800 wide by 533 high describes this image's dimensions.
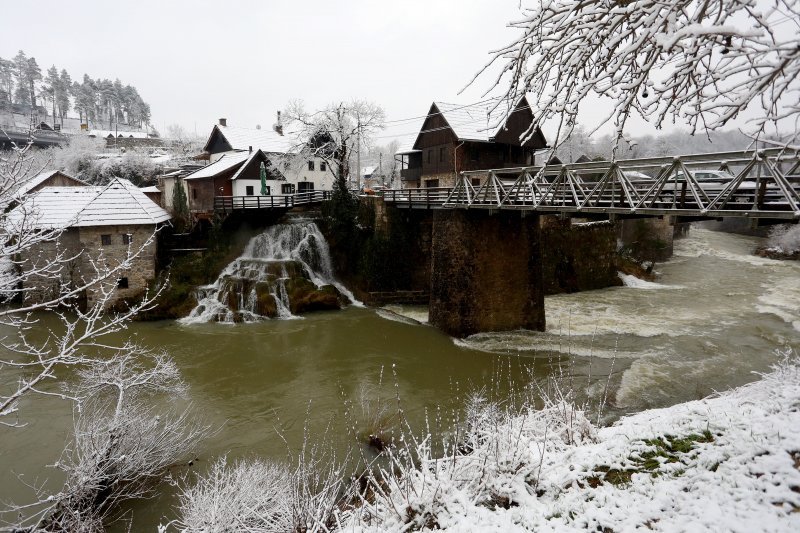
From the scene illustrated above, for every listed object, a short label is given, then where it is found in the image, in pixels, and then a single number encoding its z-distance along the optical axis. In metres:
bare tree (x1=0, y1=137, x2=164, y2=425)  5.10
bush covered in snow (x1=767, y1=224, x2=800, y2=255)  37.09
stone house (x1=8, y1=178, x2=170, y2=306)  21.12
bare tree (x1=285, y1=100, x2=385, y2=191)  30.55
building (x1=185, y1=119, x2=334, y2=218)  28.34
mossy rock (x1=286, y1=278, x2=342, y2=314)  21.69
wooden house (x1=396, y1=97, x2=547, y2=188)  28.64
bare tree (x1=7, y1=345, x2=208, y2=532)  6.98
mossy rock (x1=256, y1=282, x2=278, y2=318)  20.91
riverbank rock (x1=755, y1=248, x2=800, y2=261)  36.44
